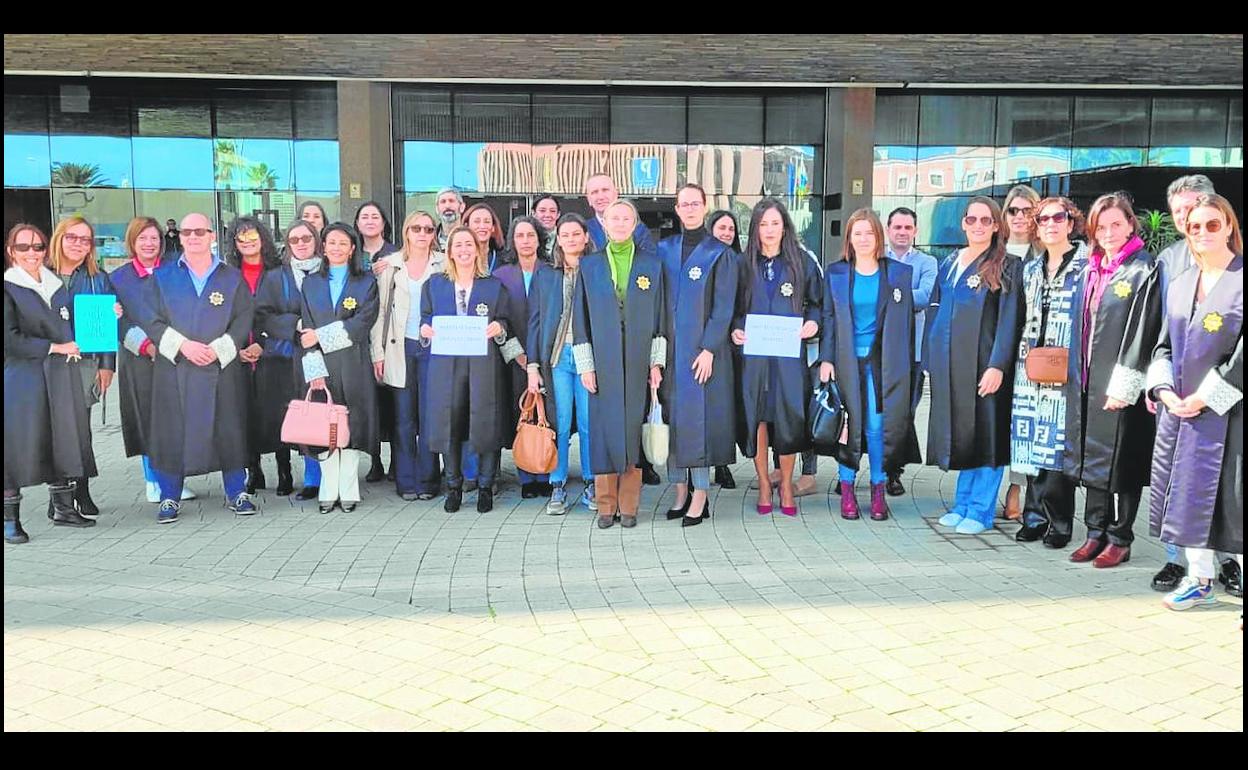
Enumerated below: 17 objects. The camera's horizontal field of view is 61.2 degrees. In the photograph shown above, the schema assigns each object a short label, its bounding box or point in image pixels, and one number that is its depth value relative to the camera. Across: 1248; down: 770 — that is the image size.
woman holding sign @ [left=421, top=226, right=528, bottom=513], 7.07
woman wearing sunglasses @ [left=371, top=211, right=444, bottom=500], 7.38
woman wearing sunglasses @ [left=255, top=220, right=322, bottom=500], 7.21
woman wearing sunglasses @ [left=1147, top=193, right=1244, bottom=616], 4.63
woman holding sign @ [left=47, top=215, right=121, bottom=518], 6.87
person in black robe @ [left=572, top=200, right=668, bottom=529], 6.54
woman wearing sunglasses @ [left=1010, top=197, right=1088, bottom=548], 5.93
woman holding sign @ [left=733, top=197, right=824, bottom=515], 6.75
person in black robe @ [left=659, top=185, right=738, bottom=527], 6.62
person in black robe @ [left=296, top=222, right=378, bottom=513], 7.08
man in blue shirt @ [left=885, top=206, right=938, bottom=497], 7.14
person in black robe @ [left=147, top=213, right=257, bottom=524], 6.86
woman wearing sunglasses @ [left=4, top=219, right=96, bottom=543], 6.44
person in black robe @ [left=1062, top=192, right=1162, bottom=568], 5.28
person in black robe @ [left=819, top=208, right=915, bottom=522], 6.63
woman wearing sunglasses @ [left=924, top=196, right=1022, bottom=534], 6.23
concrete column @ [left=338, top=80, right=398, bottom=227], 20.58
